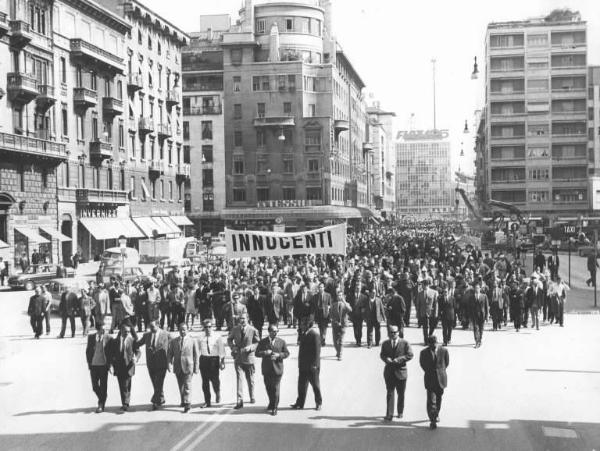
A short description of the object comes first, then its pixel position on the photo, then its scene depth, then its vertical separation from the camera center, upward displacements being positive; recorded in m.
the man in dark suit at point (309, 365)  11.97 -2.47
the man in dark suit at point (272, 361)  11.68 -2.34
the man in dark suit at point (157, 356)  12.24 -2.32
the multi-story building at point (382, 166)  138.88 +9.78
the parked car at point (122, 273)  29.20 -2.43
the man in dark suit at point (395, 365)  11.37 -2.34
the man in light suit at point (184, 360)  11.95 -2.36
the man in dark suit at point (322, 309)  18.51 -2.39
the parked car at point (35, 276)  32.00 -2.65
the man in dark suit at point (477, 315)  18.03 -2.55
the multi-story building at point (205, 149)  80.81 +7.07
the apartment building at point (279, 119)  77.88 +9.80
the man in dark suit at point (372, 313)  17.89 -2.44
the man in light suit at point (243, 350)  12.41 -2.27
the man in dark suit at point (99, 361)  12.02 -2.37
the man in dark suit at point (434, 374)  10.84 -2.40
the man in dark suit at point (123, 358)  12.15 -2.32
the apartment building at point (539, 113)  86.94 +11.42
